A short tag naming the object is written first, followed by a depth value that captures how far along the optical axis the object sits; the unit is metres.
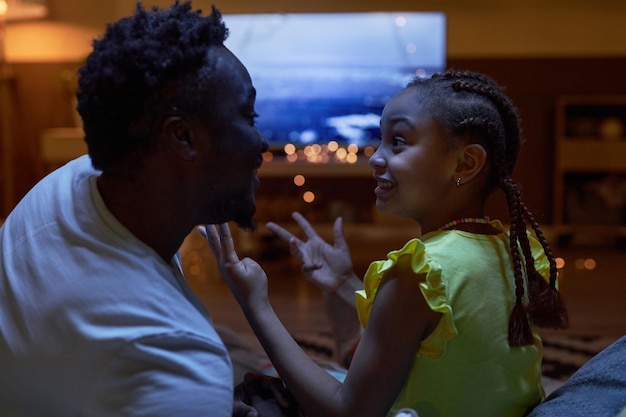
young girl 0.84
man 0.62
